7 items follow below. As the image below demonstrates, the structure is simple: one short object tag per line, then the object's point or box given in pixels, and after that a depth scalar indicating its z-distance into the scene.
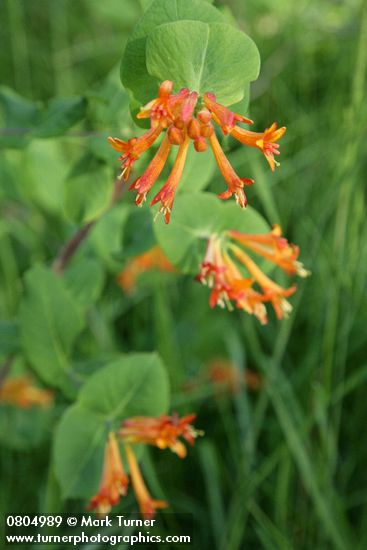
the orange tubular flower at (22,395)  0.76
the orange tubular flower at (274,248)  0.60
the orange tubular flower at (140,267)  0.86
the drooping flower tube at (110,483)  0.61
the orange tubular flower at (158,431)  0.61
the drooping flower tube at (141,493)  0.63
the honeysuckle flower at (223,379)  0.80
